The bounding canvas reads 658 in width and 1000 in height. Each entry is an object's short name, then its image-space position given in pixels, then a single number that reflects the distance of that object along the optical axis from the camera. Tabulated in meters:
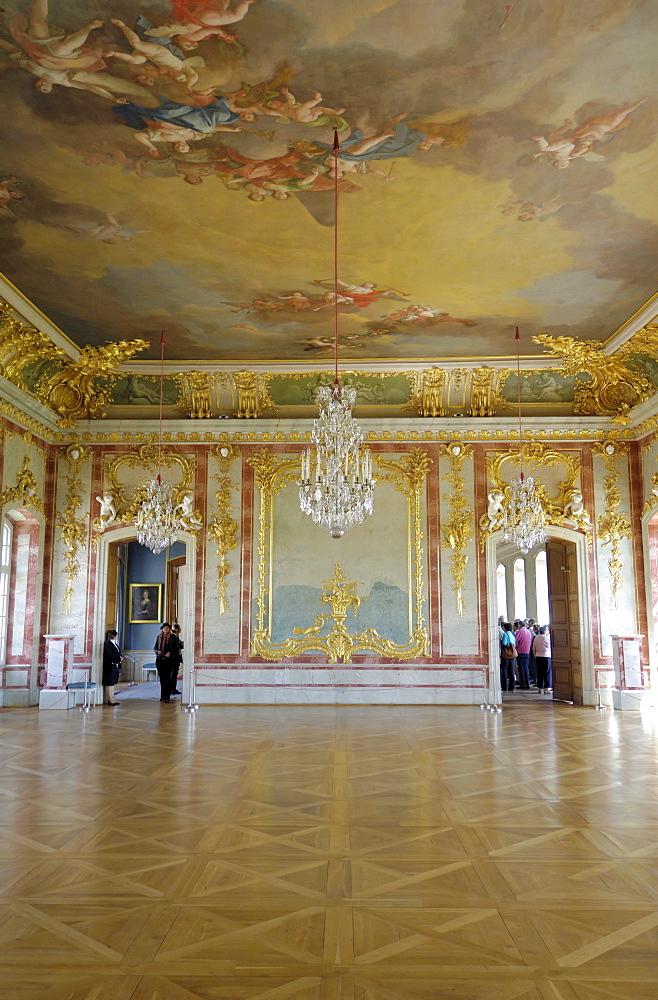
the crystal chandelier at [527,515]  12.33
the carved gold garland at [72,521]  14.17
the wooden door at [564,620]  14.21
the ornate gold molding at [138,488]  14.31
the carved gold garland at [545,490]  14.07
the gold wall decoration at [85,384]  12.93
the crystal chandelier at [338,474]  7.89
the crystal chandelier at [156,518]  12.04
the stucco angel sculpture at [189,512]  14.18
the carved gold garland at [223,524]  14.10
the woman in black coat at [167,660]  14.38
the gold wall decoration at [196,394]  14.20
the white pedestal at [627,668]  13.11
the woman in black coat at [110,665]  13.77
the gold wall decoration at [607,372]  12.42
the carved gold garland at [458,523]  14.02
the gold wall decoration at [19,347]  11.17
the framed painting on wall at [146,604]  20.95
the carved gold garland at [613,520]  13.95
